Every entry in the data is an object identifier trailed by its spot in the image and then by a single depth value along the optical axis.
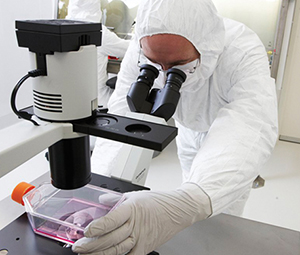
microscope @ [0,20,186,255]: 0.46
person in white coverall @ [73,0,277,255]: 0.65
